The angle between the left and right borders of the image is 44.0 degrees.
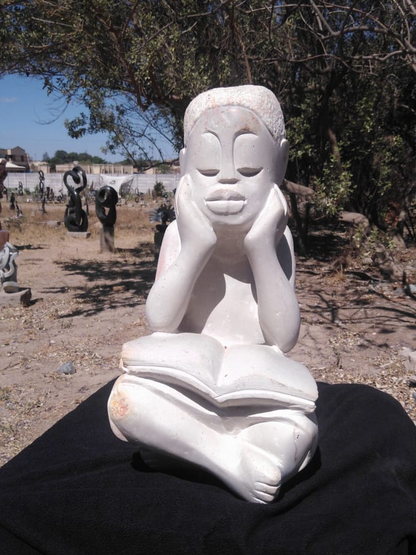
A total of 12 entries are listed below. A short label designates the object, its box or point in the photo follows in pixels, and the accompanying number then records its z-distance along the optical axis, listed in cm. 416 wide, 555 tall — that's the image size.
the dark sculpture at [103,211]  1053
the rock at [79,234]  1257
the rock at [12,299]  639
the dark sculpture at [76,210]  1220
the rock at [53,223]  1488
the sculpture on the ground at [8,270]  650
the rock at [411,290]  634
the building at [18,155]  5161
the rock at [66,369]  434
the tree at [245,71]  567
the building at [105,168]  4041
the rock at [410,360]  427
